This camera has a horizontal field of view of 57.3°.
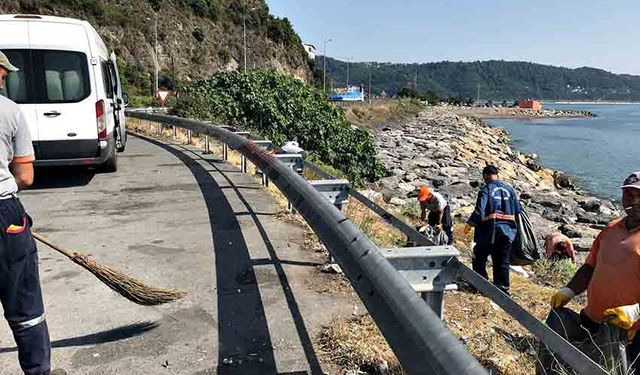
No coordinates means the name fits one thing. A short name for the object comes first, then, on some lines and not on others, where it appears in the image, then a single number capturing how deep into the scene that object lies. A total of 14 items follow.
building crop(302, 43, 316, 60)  120.59
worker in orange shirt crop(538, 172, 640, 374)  3.72
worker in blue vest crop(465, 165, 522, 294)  6.84
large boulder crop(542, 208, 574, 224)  17.09
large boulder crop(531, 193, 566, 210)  19.67
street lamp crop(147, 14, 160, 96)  59.13
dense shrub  17.42
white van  8.48
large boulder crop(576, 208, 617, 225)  17.95
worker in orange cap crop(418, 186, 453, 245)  8.41
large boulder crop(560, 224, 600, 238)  14.36
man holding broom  3.17
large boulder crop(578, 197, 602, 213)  20.59
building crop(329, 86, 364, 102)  85.25
